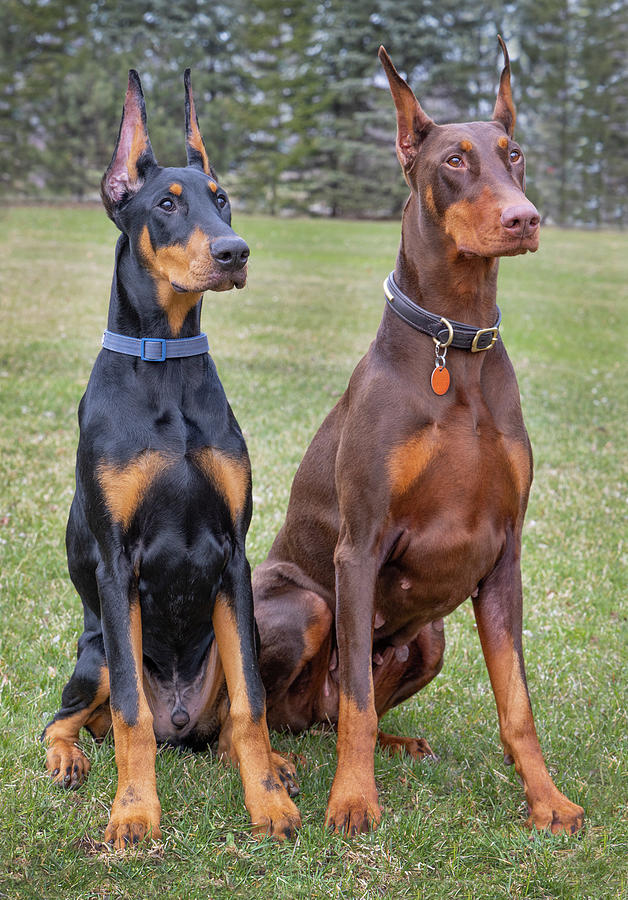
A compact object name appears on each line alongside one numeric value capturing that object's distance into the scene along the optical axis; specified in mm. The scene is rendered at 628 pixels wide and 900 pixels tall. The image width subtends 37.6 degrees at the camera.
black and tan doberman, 2957
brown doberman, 2998
